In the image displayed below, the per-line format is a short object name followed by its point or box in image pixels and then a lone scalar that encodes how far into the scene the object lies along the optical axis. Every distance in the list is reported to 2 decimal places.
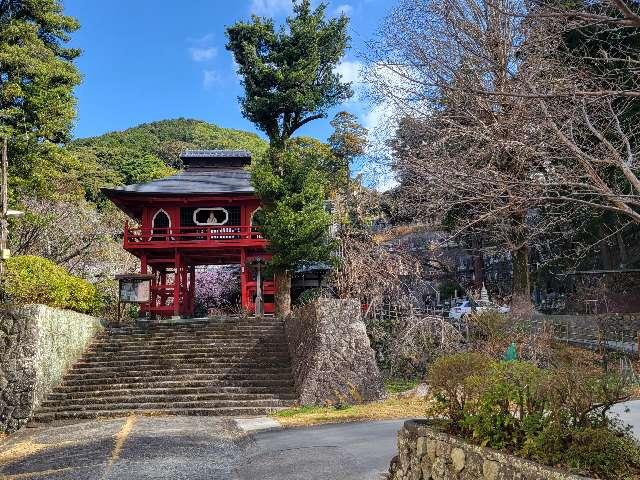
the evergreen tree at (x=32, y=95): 18.11
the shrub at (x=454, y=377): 5.63
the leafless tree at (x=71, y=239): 22.42
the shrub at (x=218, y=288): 29.41
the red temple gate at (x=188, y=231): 21.56
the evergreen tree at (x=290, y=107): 18.59
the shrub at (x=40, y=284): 13.62
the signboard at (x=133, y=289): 18.73
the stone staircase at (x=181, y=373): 12.85
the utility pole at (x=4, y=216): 13.04
